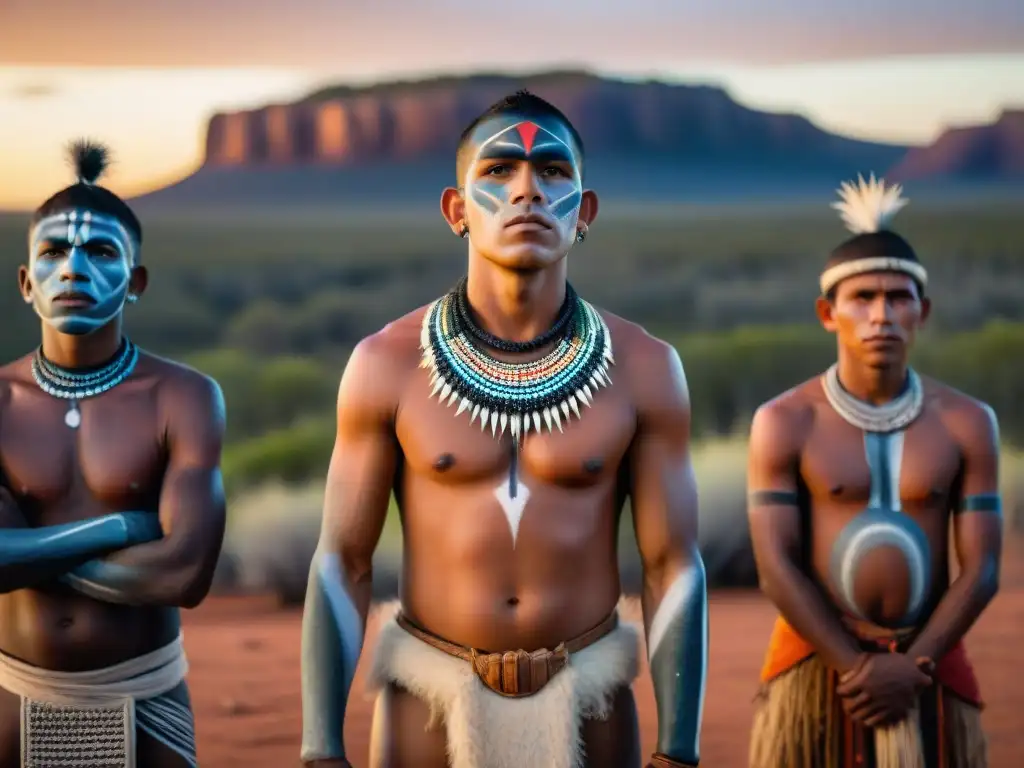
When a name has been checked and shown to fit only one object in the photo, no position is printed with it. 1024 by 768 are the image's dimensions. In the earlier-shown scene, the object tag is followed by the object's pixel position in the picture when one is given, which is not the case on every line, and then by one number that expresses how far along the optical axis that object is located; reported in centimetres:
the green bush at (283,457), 1221
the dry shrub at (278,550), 1037
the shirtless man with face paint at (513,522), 337
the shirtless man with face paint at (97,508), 399
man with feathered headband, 430
